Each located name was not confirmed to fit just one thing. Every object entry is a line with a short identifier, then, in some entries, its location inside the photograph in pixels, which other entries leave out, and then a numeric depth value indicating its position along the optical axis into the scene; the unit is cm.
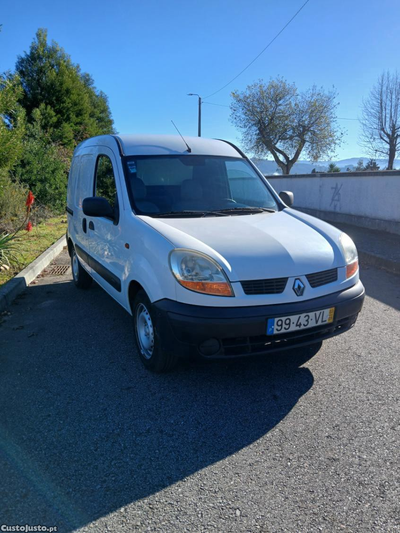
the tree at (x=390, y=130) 2869
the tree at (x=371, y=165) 3172
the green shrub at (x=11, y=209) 944
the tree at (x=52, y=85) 1954
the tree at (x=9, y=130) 690
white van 279
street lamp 3463
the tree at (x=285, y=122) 3225
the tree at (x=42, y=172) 1204
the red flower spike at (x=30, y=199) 846
